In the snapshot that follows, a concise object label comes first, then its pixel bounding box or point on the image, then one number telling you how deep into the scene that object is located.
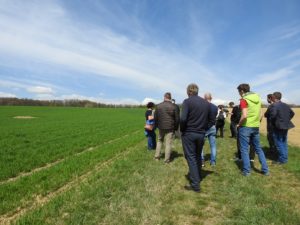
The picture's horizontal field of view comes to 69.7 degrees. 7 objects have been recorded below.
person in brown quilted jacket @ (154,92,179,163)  7.25
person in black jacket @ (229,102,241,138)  9.99
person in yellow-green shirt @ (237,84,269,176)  5.82
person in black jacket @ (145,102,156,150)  9.15
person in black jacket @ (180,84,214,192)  5.00
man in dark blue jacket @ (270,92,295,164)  6.96
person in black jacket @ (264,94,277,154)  7.35
